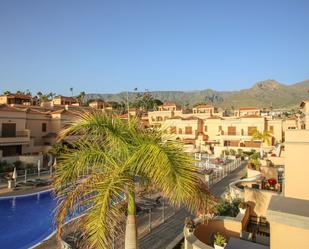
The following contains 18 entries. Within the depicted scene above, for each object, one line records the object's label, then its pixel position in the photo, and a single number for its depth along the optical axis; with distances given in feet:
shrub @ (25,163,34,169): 107.96
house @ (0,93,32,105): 182.49
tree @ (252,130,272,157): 130.93
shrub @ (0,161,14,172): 98.23
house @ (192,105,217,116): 225.97
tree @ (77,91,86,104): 333.21
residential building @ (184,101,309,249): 13.56
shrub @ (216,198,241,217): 45.21
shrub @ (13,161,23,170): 106.08
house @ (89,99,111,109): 267.63
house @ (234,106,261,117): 208.74
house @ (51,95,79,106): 233.35
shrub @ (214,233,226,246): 30.07
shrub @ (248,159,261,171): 69.90
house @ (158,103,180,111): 259.60
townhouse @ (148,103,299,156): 163.63
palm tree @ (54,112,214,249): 17.61
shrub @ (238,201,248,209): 41.65
